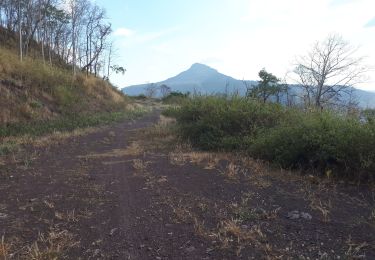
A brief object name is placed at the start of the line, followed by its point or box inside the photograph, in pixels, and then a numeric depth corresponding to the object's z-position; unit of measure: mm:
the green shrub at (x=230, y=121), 9625
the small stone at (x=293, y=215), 4859
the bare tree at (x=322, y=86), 20844
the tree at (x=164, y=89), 96875
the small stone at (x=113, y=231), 4342
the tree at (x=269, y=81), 27384
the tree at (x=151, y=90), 82288
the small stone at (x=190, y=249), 3951
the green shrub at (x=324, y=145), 6441
